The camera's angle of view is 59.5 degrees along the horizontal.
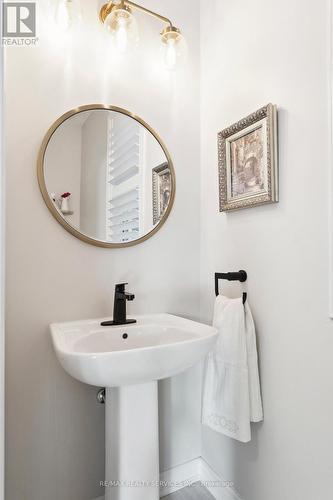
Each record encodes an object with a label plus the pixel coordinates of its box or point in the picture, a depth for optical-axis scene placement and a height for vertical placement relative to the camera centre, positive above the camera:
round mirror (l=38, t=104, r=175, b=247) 1.23 +0.34
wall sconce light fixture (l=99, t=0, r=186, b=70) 1.24 +0.98
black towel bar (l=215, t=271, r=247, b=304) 1.26 -0.11
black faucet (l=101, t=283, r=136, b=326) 1.21 -0.24
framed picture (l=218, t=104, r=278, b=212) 1.09 +0.37
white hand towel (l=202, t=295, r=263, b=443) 1.13 -0.52
